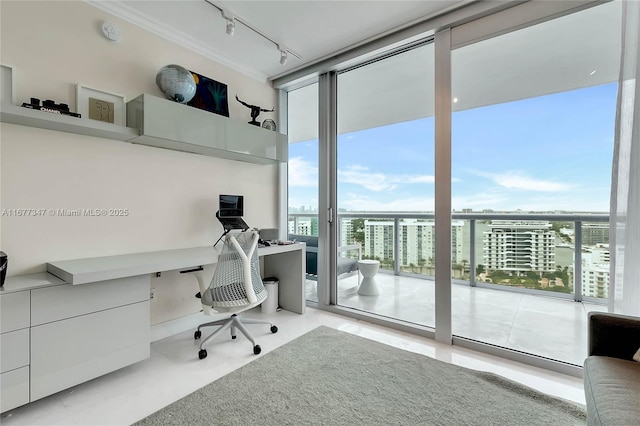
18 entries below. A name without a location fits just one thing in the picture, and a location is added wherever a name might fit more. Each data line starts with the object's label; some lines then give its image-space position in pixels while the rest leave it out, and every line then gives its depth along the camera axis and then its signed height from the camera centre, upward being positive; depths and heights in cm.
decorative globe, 237 +105
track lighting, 225 +155
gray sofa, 97 -67
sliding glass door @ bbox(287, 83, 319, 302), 340 +41
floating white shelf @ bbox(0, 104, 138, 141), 167 +54
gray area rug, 151 -113
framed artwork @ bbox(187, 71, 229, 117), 269 +109
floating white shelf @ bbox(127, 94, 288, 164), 216 +66
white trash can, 316 -102
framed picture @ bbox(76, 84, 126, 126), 209 +77
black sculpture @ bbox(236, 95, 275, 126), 311 +104
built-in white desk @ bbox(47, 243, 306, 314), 170 -41
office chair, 215 -59
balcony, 228 -94
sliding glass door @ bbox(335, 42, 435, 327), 281 +21
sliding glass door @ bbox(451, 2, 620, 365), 204 +27
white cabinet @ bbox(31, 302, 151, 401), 159 -86
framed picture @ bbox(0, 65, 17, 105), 177 +76
